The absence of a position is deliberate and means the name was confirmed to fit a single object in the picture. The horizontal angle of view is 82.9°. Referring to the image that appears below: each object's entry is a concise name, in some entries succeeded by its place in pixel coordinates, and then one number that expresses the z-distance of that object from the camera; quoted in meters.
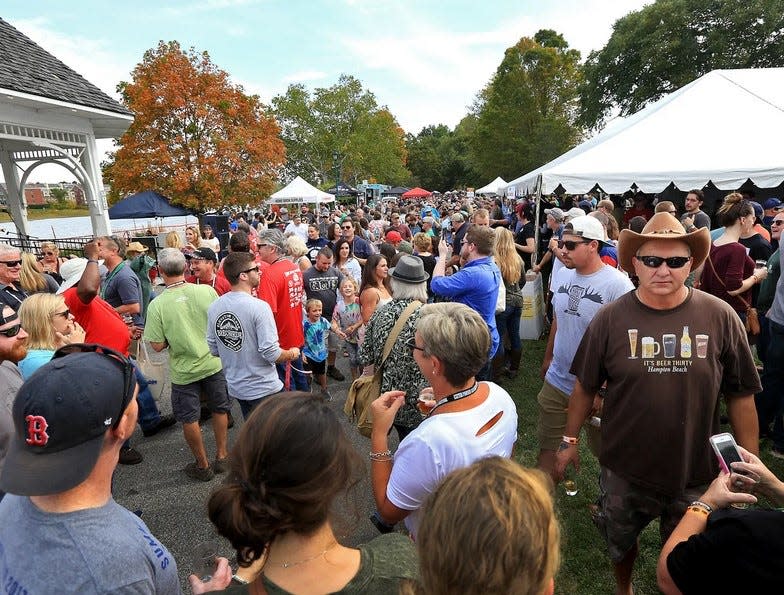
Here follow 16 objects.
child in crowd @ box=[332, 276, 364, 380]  5.04
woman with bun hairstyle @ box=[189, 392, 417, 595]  1.10
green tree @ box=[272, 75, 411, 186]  51.44
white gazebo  8.00
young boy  5.12
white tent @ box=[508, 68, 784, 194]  6.99
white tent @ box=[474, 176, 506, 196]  26.91
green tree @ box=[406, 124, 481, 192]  70.38
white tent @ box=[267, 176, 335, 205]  22.31
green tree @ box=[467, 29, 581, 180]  37.41
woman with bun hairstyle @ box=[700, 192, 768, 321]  4.33
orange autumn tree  19.16
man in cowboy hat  2.05
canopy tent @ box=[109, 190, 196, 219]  13.91
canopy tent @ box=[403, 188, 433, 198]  37.78
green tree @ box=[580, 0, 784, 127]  25.39
